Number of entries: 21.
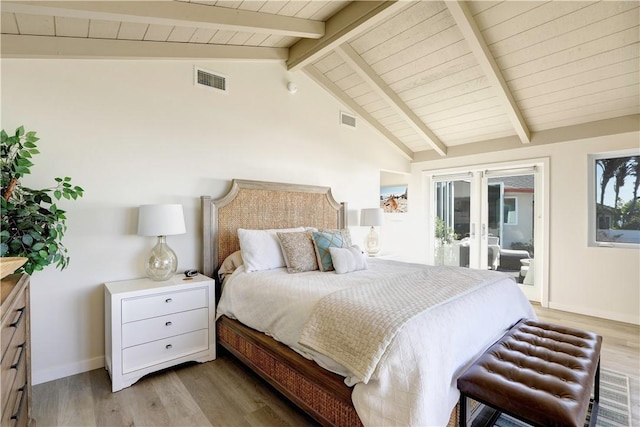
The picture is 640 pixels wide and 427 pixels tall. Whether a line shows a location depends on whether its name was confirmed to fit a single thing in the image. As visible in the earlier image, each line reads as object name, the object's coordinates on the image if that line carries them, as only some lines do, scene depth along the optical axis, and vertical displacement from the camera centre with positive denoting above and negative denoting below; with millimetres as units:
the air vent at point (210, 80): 3006 +1293
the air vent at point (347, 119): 4332 +1286
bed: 1377 -730
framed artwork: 5426 +191
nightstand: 2170 -863
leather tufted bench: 1272 -775
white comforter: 1362 -682
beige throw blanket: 1439 -537
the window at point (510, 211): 4555 +1
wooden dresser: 1091 -596
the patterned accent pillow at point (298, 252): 2729 -371
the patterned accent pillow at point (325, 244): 2776 -314
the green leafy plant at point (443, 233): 5281 -387
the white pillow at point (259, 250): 2729 -359
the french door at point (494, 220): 4332 -145
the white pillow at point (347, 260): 2670 -432
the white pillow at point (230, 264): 2875 -497
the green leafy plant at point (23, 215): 1819 -33
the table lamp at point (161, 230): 2430 -157
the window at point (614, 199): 3580 +146
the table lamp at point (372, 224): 4312 -183
